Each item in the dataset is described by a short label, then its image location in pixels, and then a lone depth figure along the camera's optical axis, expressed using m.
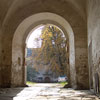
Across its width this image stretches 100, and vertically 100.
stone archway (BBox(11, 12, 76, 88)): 8.97
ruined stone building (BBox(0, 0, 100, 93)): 8.28
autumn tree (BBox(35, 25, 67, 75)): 15.54
